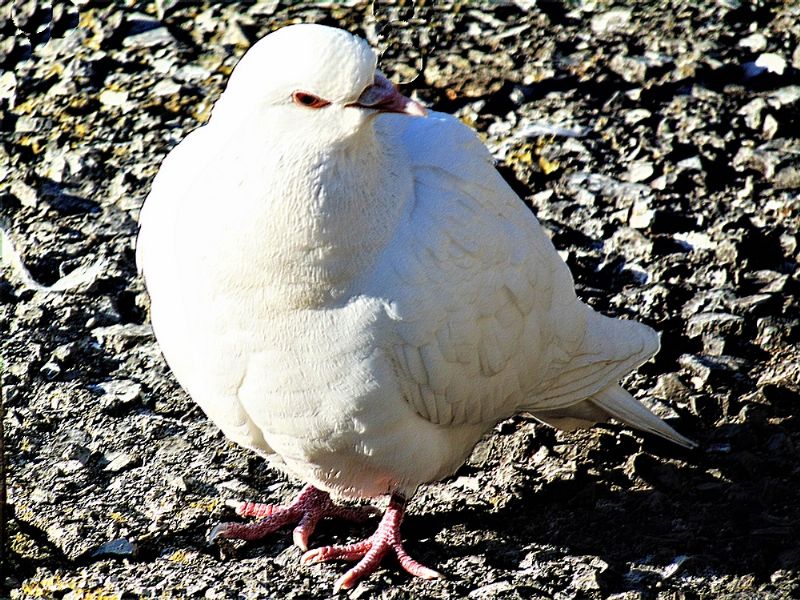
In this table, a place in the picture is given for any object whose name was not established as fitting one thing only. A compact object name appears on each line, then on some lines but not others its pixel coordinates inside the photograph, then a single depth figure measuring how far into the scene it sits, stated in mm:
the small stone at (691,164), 12094
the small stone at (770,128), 12437
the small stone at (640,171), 12000
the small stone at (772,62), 13219
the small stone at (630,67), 13195
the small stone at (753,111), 12562
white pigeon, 6555
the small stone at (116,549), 8398
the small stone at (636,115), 12641
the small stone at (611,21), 13953
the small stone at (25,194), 11672
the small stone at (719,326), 10328
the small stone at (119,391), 9656
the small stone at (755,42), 13583
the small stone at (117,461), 9125
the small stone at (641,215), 11477
